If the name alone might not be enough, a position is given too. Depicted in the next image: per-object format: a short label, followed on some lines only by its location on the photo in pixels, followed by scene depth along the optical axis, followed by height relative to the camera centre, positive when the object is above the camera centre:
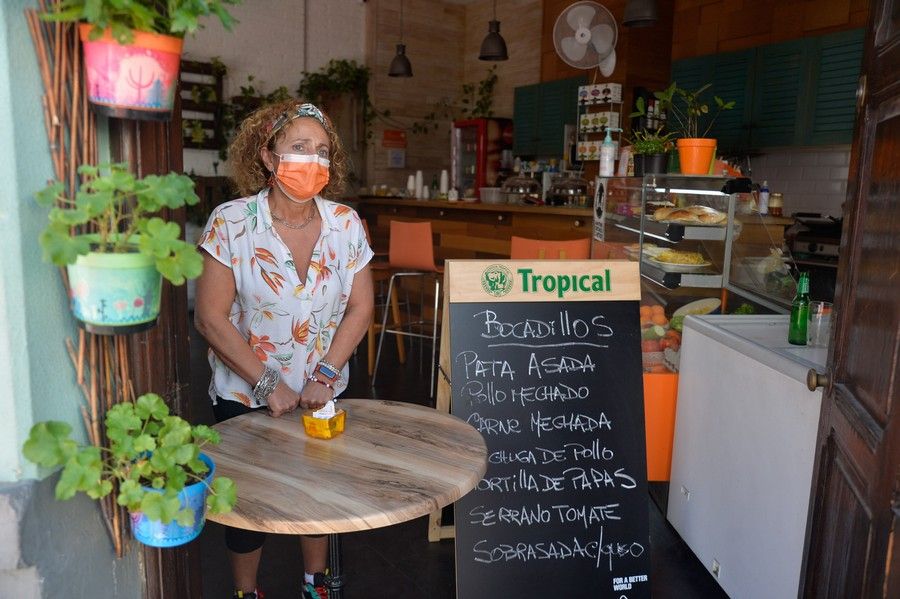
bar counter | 4.90 -0.28
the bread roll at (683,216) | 2.86 -0.10
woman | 1.88 -0.28
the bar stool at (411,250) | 4.98 -0.47
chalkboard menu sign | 2.21 -0.76
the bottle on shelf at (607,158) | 3.76 +0.16
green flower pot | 0.94 -0.15
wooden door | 1.21 -0.35
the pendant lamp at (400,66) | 7.64 +1.24
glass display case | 2.81 -0.25
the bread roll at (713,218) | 2.83 -0.10
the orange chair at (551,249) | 3.76 -0.33
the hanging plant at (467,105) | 9.07 +1.03
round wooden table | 1.25 -0.57
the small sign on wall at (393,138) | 8.70 +0.54
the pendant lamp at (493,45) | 6.83 +1.33
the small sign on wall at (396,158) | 8.83 +0.31
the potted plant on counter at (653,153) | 3.16 +0.16
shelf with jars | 6.93 +0.72
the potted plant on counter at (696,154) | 2.95 +0.16
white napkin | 1.61 -0.52
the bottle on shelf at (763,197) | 4.60 -0.03
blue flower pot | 1.06 -0.52
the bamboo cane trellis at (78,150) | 1.00 +0.04
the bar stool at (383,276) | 5.24 -0.69
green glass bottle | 2.21 -0.37
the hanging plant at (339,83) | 8.12 +1.12
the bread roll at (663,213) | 2.94 -0.09
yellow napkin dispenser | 1.60 -0.55
